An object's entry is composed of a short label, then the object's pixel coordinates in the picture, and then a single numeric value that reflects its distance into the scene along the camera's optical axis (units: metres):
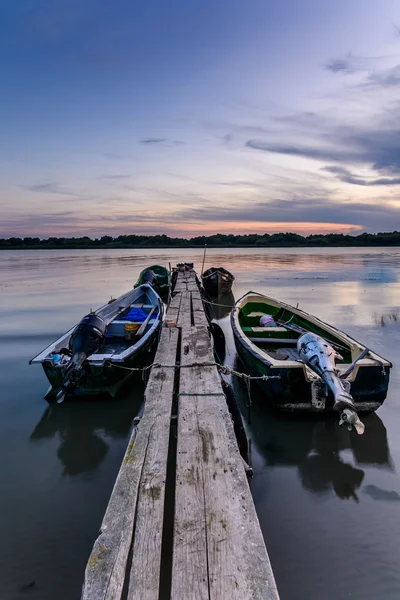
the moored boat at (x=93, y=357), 6.39
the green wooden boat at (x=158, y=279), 19.73
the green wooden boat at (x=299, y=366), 5.73
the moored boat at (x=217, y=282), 20.70
